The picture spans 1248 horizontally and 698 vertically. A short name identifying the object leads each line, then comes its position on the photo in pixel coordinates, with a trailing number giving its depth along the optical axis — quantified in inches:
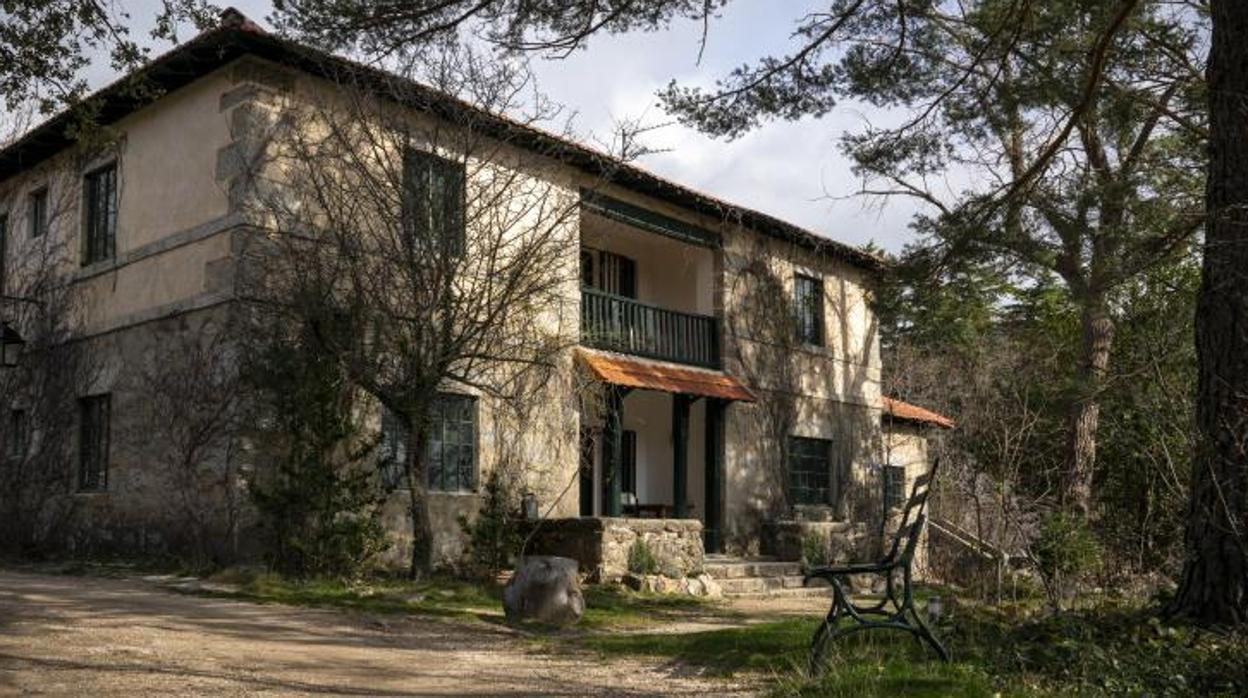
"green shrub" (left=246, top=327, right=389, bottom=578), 468.8
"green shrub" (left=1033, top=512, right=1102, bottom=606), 457.7
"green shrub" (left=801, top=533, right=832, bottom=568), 697.0
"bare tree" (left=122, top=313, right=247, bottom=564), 491.5
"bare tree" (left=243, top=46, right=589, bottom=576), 466.9
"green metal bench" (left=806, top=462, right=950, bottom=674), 252.4
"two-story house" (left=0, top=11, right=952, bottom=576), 518.9
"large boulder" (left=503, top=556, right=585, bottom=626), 405.7
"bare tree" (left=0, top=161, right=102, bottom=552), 588.7
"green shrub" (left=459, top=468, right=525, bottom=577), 549.6
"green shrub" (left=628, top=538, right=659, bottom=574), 555.2
